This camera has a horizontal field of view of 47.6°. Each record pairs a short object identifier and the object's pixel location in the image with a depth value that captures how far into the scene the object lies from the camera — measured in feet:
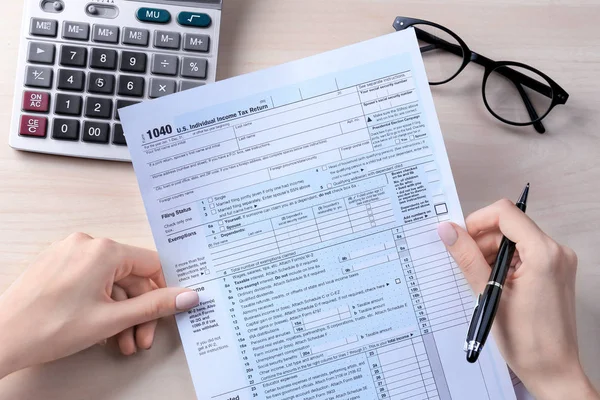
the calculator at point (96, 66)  2.31
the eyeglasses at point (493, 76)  2.44
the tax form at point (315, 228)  2.21
